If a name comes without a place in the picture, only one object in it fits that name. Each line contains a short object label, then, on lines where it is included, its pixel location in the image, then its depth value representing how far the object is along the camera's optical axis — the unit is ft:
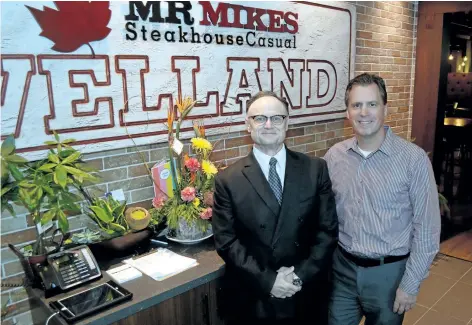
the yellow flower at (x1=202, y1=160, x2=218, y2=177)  7.20
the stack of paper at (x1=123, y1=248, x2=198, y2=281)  6.08
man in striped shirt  6.21
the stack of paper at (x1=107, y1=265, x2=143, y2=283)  5.96
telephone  5.54
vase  7.07
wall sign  6.04
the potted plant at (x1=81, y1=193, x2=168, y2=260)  6.48
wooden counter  5.23
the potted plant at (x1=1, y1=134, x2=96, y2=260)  5.18
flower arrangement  6.97
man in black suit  5.82
